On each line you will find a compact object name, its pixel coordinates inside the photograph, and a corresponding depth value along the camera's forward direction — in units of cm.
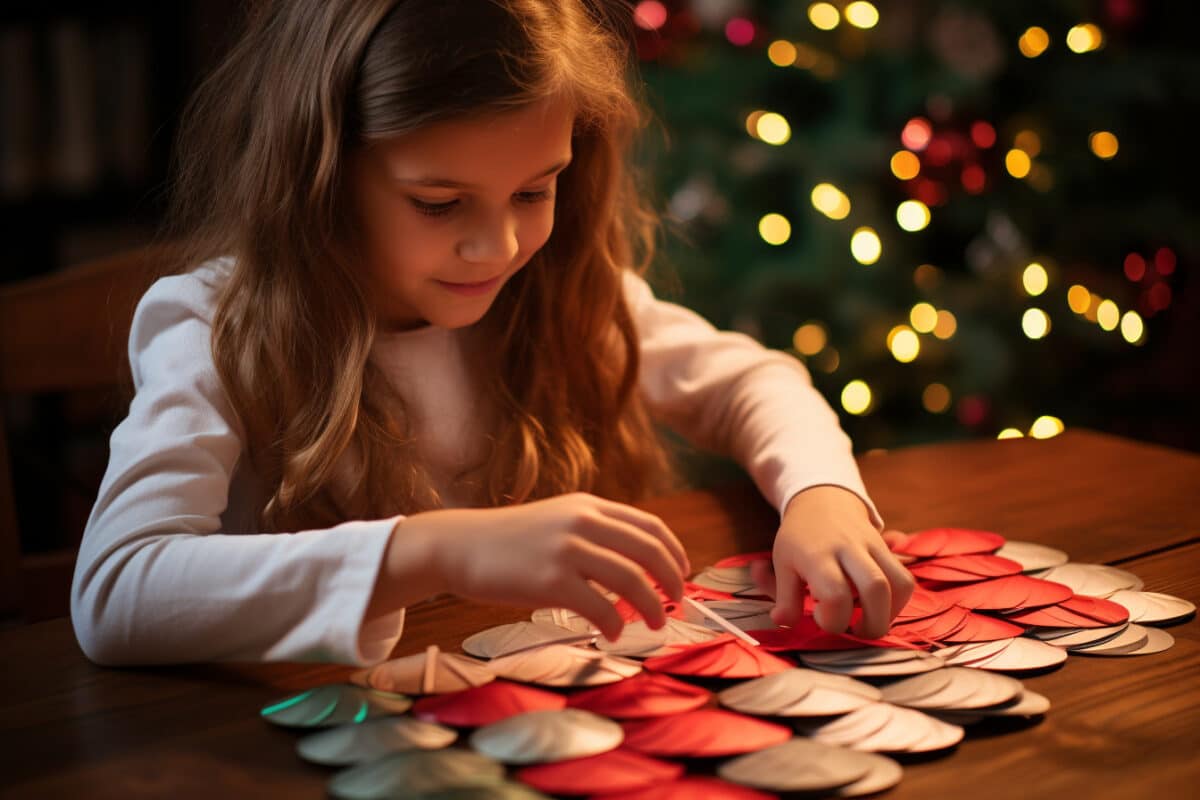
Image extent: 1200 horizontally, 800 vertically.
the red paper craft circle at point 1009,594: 91
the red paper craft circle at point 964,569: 97
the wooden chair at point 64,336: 128
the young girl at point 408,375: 83
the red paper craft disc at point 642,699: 74
